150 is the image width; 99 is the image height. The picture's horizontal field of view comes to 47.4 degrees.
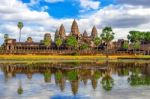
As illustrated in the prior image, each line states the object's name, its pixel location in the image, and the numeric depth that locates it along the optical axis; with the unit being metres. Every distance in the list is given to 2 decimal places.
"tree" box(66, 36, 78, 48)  83.49
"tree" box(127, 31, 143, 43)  90.78
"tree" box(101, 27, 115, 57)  75.75
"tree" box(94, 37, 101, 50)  88.02
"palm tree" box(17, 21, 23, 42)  83.67
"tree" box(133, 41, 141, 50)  85.56
